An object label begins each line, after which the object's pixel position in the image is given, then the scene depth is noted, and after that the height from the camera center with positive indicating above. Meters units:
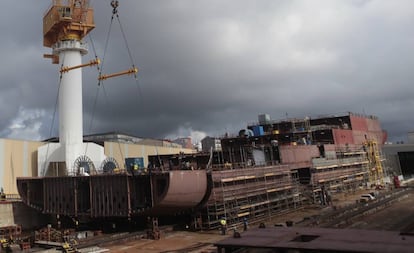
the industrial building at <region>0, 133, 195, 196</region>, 44.34 +5.41
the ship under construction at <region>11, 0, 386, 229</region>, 31.02 +1.13
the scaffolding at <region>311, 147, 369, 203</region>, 51.12 -0.59
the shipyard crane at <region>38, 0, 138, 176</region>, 47.91 +16.34
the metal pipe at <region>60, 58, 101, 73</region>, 49.01 +18.51
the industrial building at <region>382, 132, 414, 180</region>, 89.73 +1.28
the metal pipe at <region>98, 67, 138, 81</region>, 51.62 +17.77
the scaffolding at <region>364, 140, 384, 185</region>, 70.44 +0.29
